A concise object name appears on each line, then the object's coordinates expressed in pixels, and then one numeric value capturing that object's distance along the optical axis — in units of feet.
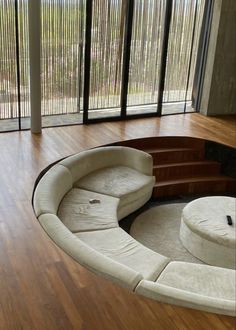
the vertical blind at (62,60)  21.83
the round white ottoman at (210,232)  16.34
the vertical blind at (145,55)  24.02
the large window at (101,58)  21.71
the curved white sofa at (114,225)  11.77
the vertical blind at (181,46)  24.98
